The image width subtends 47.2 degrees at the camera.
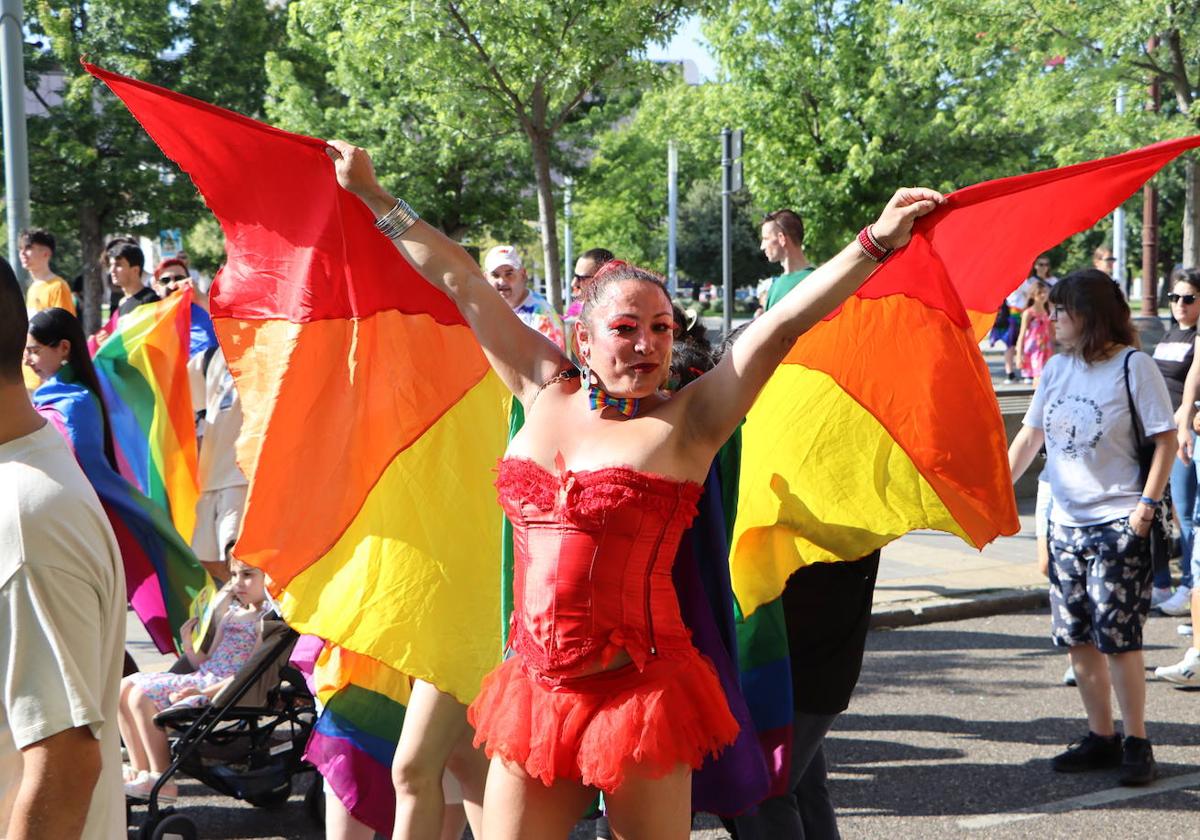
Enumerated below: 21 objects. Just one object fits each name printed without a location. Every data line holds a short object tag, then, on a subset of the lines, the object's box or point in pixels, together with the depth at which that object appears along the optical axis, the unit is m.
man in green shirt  7.08
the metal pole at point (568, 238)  30.81
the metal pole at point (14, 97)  9.05
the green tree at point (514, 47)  13.54
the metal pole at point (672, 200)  40.78
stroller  4.84
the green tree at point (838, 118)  28.42
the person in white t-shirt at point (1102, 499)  5.54
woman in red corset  2.95
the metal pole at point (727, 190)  14.71
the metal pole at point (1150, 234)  20.73
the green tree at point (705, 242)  55.38
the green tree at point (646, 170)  31.52
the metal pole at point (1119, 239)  27.59
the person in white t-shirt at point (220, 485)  7.68
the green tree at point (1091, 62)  16.09
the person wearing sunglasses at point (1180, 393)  8.38
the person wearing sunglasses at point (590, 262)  6.46
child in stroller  5.12
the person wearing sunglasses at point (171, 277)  8.70
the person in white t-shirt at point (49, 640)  2.13
